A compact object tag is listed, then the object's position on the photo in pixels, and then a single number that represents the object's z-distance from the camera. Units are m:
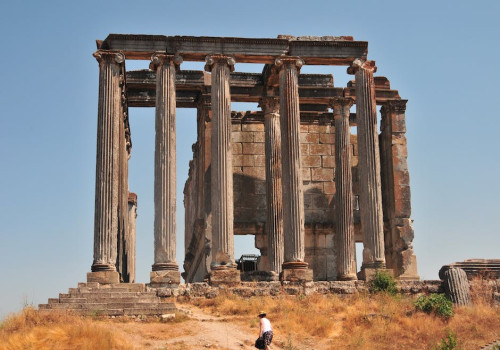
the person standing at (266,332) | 19.70
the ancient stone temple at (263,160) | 28.42
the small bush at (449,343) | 21.23
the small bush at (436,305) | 25.30
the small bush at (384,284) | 27.91
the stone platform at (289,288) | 26.81
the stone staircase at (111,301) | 23.91
